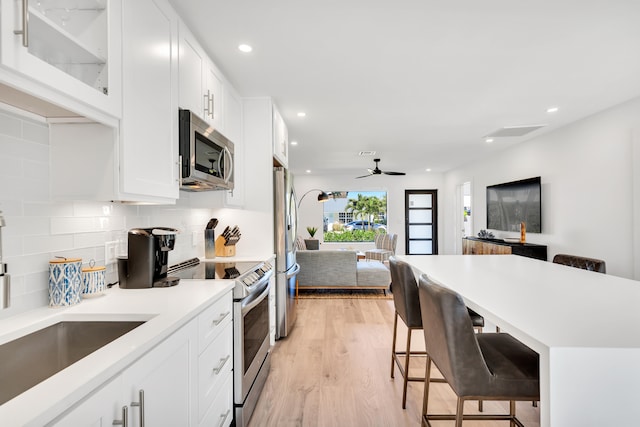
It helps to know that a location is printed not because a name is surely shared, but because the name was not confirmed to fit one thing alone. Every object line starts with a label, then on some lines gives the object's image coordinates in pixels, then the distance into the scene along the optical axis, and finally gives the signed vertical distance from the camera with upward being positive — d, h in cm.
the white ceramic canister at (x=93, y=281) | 138 -28
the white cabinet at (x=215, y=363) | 139 -72
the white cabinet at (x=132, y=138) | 124 +34
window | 879 +4
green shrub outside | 872 -55
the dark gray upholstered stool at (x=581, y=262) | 222 -37
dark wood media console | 439 -50
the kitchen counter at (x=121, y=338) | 65 -38
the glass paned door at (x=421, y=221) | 883 -15
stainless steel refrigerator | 303 -33
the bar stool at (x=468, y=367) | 122 -62
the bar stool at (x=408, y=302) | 198 -56
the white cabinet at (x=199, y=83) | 180 +87
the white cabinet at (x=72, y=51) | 84 +59
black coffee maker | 159 -23
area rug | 489 -125
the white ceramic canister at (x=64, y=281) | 125 -26
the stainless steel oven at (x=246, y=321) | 179 -67
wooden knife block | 277 -27
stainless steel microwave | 175 +39
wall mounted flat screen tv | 455 +16
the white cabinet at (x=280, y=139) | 312 +85
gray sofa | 488 -89
